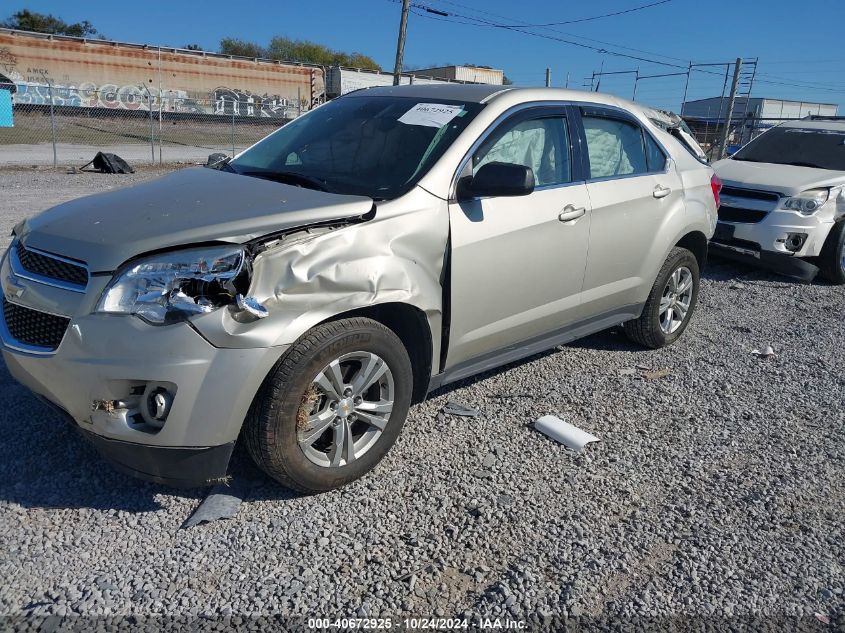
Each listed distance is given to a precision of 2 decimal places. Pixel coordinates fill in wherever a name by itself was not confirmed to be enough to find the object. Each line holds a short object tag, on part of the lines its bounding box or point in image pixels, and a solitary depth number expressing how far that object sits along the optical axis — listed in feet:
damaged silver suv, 8.52
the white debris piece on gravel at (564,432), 12.11
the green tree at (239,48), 261.85
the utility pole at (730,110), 55.72
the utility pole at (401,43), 81.89
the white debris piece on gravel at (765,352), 17.42
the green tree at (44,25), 209.87
